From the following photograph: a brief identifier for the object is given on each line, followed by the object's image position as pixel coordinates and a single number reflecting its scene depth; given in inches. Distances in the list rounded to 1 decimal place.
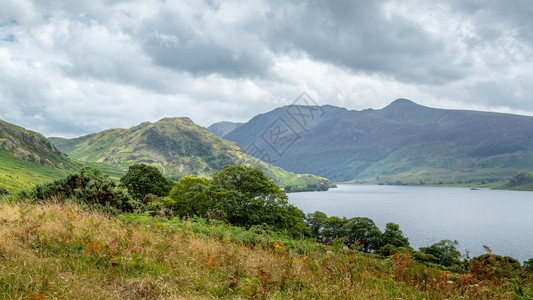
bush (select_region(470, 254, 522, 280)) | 389.8
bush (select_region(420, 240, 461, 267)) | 2241.6
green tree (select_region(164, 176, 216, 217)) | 1756.5
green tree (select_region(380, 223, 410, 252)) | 2514.8
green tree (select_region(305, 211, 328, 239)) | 3159.5
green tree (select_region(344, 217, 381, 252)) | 2664.9
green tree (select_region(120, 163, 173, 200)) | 2239.5
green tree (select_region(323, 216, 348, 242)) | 2871.6
